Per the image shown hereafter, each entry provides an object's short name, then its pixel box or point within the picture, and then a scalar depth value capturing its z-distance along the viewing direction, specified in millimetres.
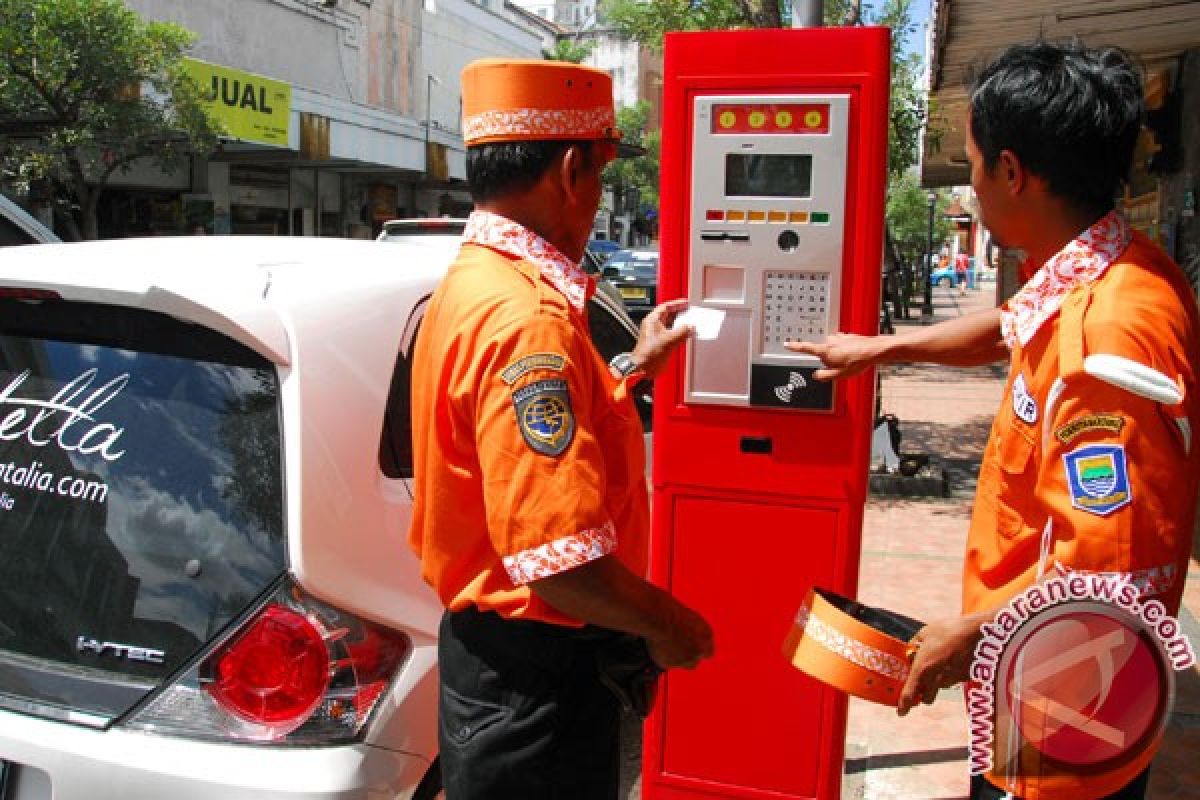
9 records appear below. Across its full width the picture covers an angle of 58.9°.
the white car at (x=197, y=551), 2031
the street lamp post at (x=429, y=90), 31789
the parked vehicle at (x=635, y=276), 17906
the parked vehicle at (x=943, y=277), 47756
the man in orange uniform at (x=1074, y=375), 1564
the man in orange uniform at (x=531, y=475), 1678
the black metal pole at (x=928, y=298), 27089
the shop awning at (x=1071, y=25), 5363
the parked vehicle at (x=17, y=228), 4457
